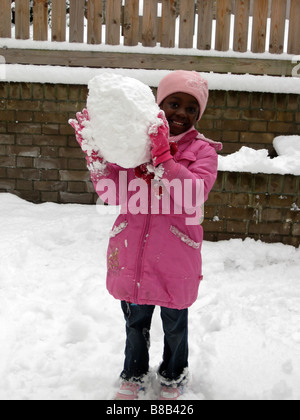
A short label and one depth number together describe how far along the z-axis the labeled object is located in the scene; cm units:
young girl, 173
